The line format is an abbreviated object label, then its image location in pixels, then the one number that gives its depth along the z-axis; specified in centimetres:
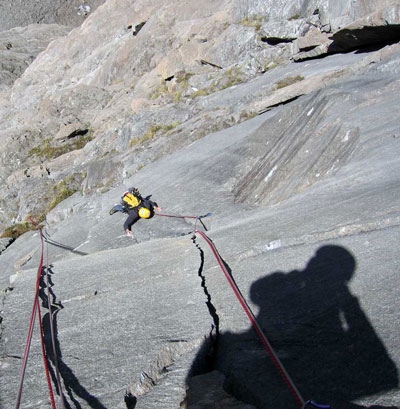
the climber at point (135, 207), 996
